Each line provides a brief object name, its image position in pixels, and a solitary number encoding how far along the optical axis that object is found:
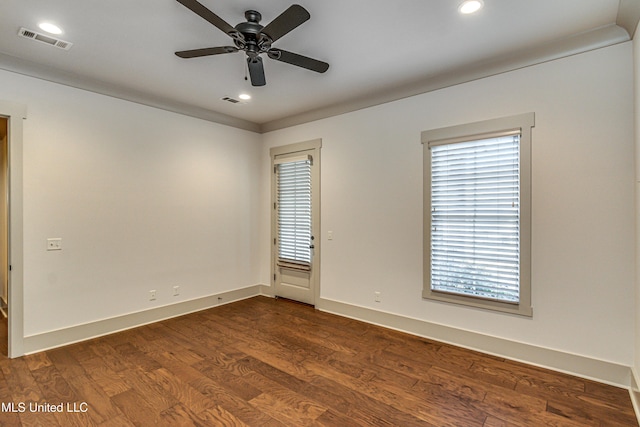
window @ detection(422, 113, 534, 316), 3.03
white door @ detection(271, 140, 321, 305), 4.75
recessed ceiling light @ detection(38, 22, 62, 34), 2.54
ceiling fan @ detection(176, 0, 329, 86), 2.00
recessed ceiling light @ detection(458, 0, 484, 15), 2.27
